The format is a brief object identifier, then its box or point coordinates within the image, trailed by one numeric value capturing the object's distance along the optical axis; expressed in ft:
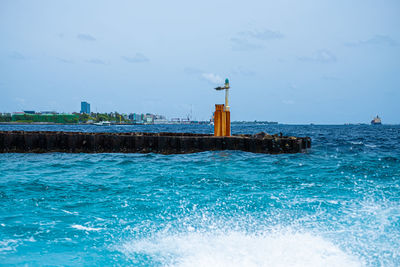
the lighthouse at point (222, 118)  80.23
